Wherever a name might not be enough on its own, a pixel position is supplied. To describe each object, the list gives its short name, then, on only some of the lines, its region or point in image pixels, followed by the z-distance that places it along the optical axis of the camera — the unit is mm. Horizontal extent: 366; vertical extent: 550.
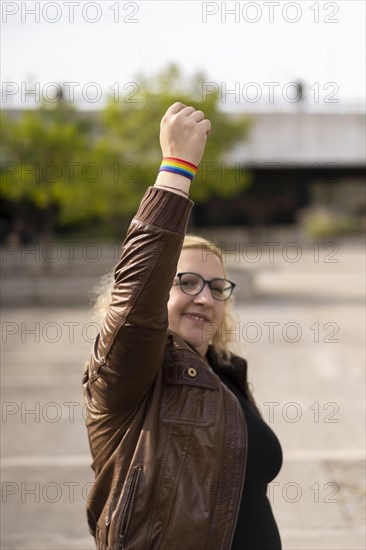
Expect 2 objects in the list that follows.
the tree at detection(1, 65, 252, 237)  16875
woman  2284
